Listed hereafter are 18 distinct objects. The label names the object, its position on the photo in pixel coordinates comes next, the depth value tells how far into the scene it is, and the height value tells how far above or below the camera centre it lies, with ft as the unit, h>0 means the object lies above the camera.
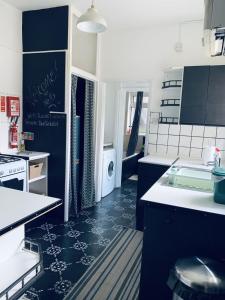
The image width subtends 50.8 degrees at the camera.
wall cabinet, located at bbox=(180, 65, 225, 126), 9.52 +1.18
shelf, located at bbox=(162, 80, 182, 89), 10.82 +1.85
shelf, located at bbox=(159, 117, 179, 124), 11.13 +0.16
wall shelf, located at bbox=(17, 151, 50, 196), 9.68 -2.45
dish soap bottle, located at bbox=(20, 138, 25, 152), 10.43 -1.24
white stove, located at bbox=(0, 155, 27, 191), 7.73 -1.87
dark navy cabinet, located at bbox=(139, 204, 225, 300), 4.45 -2.28
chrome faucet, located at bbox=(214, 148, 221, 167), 8.31 -1.15
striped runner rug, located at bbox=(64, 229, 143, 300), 6.25 -4.52
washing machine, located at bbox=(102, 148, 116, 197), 13.18 -2.87
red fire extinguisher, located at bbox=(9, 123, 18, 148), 9.93 -0.82
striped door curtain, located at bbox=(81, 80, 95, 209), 11.23 -1.66
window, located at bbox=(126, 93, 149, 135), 18.01 +0.78
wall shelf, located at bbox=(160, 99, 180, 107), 10.95 +1.01
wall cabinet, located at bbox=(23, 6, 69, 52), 9.35 +3.59
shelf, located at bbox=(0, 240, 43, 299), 3.50 -2.44
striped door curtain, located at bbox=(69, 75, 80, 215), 10.11 -1.67
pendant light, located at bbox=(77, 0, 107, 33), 6.05 +2.60
